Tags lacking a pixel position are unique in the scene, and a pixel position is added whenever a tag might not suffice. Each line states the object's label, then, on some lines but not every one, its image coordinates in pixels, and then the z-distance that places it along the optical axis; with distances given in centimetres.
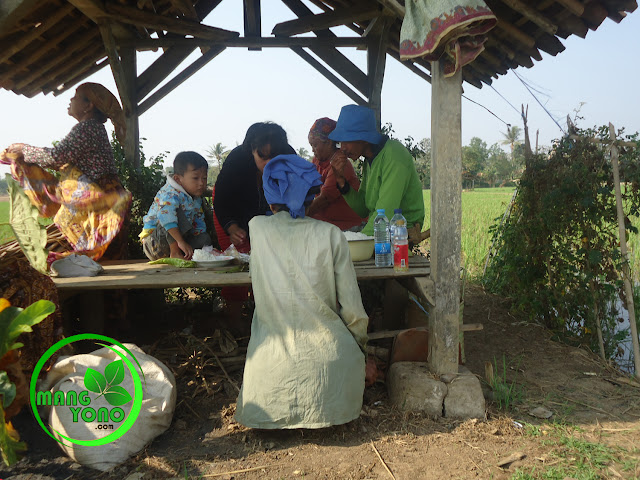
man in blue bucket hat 361
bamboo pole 393
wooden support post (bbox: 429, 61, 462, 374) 298
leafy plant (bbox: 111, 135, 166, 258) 518
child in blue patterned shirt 402
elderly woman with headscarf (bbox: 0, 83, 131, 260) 413
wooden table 310
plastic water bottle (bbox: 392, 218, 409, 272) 317
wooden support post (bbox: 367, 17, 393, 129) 593
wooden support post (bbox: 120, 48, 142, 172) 568
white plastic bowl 341
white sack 249
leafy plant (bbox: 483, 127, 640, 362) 404
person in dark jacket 427
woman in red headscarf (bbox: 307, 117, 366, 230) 444
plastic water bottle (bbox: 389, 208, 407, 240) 338
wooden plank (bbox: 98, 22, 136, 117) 529
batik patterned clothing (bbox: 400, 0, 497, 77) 262
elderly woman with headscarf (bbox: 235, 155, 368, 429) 265
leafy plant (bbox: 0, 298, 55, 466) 227
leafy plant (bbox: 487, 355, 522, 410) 319
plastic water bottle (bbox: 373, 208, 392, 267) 337
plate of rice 352
